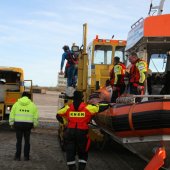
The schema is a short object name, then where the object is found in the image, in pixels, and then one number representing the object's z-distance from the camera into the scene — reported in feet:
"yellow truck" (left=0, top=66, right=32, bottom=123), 38.72
